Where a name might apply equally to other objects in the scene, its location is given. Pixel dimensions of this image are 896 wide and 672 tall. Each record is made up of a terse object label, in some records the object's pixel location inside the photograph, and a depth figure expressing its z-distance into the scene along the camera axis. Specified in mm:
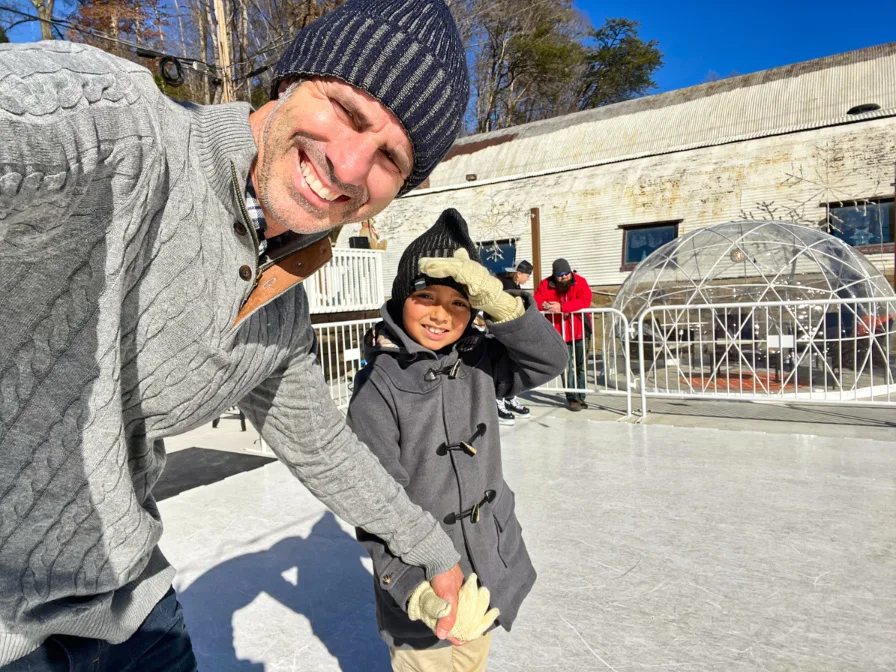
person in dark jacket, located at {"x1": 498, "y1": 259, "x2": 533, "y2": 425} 6624
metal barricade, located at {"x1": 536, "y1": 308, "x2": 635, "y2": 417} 6895
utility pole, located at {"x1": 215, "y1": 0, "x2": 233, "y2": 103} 10453
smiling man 653
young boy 1823
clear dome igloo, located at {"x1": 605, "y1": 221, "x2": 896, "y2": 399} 6938
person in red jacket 7461
